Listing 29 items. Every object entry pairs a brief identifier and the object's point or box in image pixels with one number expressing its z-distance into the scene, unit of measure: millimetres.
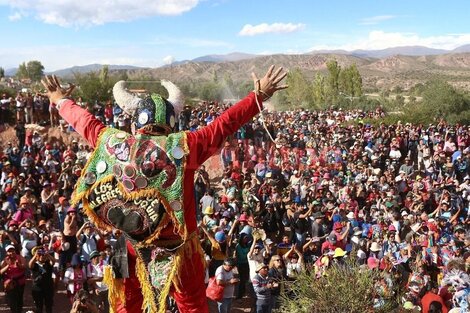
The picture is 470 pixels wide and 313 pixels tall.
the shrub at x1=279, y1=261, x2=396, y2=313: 5043
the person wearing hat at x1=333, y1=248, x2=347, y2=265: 7841
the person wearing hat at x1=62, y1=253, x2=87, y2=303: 7543
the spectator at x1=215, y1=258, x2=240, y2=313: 7504
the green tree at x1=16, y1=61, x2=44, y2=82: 63250
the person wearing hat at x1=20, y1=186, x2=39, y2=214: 9457
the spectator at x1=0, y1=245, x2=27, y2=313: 7320
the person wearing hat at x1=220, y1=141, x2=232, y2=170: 15014
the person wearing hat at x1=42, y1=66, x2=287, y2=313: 3312
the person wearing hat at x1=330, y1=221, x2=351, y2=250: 9219
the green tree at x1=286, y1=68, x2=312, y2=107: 49281
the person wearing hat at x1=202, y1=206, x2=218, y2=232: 9131
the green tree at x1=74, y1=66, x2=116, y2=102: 25422
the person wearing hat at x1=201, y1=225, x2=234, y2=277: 8249
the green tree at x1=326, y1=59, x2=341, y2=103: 51125
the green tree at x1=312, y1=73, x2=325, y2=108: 48597
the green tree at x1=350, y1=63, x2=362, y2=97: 52406
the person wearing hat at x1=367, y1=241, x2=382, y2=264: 9258
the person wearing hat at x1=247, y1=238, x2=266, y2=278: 7786
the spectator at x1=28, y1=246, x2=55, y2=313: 7242
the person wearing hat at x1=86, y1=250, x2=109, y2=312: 7582
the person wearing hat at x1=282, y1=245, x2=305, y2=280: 7751
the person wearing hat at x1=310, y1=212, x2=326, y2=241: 10000
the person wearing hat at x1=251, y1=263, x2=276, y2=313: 7492
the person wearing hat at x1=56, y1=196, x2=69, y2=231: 9634
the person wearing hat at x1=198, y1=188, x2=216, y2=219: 10844
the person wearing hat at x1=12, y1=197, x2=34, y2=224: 8805
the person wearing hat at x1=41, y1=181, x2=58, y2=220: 10219
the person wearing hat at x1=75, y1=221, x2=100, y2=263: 8016
